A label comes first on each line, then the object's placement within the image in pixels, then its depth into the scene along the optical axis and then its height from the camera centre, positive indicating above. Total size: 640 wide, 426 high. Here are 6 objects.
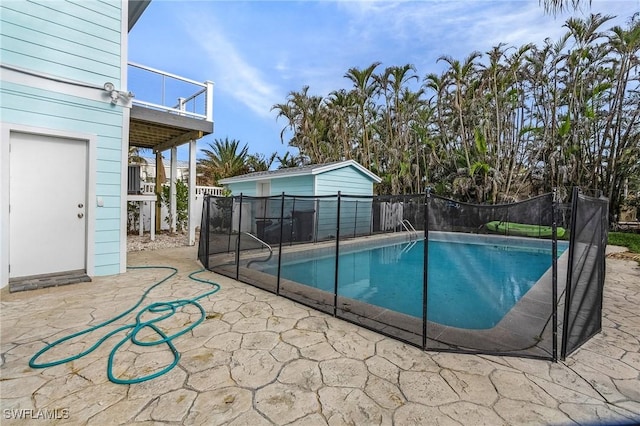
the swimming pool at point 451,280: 3.20 -1.06
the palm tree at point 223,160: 18.98 +2.94
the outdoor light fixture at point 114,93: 4.66 +1.78
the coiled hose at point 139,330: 2.27 -1.28
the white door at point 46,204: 4.09 -0.06
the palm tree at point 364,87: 14.92 +6.42
